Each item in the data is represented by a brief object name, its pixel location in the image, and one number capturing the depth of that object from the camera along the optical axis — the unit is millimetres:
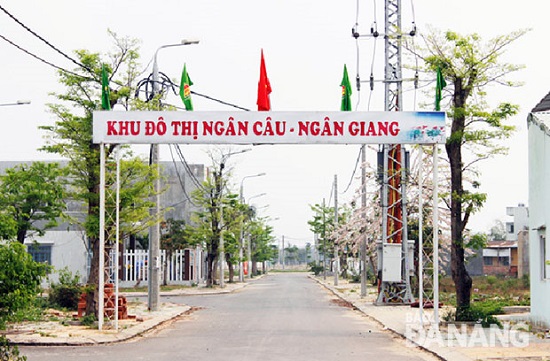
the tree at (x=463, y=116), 20438
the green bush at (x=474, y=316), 19578
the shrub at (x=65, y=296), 26688
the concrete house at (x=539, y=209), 18859
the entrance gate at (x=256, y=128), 18734
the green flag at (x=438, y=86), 19406
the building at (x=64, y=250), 48562
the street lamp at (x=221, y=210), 48281
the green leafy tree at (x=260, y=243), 77069
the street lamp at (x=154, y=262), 26486
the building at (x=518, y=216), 83250
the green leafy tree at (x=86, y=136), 21812
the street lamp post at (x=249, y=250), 76131
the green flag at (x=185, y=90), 19797
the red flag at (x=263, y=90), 19250
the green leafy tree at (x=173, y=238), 47750
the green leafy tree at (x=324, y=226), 75562
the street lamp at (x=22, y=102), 26016
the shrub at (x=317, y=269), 93544
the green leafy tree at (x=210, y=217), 48594
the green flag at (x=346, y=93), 19797
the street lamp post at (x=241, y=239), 57775
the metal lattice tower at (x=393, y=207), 28797
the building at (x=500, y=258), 70438
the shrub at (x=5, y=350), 11195
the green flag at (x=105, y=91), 19172
